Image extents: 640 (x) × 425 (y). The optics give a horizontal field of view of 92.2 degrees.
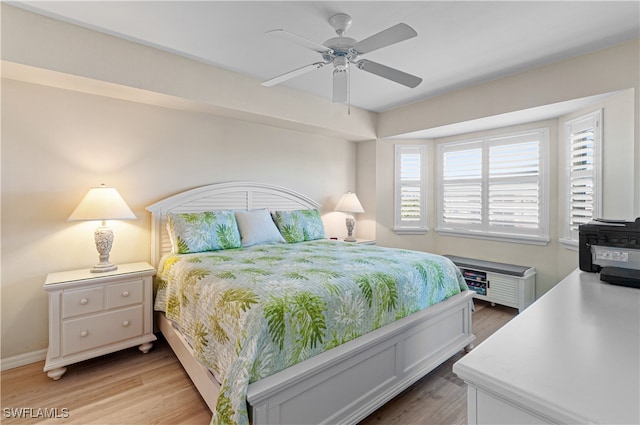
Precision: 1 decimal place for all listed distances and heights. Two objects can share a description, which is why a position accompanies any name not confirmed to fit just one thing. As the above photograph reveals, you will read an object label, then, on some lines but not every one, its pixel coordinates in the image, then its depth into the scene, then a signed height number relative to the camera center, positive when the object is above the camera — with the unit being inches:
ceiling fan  71.7 +41.3
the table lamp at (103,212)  96.7 -1.0
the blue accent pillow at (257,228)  126.1 -7.5
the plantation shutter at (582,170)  119.5 +17.8
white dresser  24.9 -14.8
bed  57.3 -31.2
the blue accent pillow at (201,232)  112.0 -8.2
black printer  57.3 -7.5
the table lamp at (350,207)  174.9 +2.6
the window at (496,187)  146.7 +13.5
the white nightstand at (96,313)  88.9 -32.4
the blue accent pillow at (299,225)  140.2 -6.7
